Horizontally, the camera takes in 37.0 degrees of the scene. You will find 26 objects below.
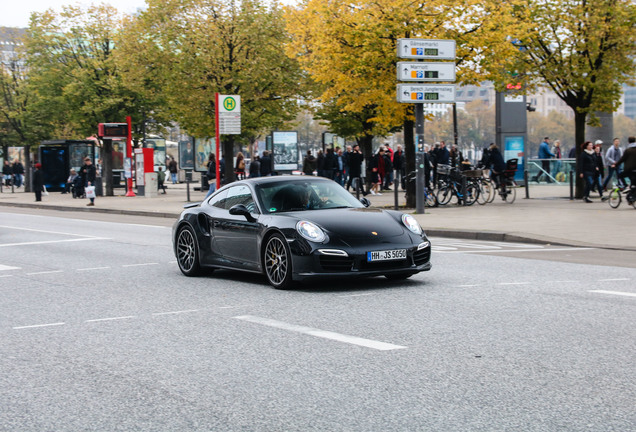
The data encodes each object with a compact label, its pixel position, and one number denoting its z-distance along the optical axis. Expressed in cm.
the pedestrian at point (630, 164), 2269
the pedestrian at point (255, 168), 3656
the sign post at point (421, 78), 2289
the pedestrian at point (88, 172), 4088
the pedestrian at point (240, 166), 3800
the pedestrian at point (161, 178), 4645
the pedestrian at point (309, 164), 3856
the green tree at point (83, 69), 4369
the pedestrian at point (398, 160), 3819
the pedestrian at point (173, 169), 6209
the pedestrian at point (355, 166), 3409
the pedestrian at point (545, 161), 4047
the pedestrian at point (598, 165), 2847
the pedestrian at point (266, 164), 3875
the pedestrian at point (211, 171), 3590
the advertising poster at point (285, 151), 4266
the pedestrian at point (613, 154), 3070
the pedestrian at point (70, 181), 4596
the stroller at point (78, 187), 4391
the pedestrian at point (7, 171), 6118
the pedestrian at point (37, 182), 4134
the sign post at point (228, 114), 2809
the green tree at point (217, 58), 3403
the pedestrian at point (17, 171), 6141
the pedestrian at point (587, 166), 2616
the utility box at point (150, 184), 4144
